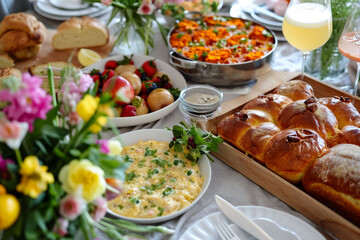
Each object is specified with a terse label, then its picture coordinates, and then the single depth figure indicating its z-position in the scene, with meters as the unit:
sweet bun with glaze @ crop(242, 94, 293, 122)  1.56
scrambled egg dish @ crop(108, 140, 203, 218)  1.25
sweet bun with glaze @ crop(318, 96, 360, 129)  1.49
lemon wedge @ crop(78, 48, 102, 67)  2.15
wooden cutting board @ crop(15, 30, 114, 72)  2.25
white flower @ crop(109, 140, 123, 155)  0.96
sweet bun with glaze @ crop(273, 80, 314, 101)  1.66
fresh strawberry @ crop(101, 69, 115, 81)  1.90
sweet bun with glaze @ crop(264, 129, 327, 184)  1.30
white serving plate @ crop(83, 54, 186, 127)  1.69
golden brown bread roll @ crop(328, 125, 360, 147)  1.38
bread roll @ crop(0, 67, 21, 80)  1.89
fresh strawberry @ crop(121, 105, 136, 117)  1.71
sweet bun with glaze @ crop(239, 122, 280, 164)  1.40
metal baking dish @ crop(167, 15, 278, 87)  1.89
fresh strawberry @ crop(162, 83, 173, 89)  1.93
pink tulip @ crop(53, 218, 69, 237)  0.86
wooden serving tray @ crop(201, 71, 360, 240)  1.17
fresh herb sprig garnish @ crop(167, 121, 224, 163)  1.44
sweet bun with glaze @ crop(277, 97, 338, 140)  1.43
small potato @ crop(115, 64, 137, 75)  2.00
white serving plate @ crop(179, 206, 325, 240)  1.18
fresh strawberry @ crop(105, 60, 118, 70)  2.06
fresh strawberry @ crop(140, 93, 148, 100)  1.86
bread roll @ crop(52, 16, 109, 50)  2.33
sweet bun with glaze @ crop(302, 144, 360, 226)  1.17
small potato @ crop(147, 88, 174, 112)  1.77
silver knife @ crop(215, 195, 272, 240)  1.13
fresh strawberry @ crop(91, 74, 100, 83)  1.88
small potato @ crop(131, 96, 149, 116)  1.76
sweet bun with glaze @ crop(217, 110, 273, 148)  1.47
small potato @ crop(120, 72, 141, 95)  1.85
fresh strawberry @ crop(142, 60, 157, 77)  2.02
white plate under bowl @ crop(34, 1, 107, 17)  2.63
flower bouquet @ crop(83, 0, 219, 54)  2.10
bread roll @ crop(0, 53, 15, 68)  2.14
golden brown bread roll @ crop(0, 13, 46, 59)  2.21
